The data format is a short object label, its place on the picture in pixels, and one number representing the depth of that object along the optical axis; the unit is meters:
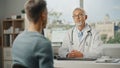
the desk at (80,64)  2.85
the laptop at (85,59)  3.10
